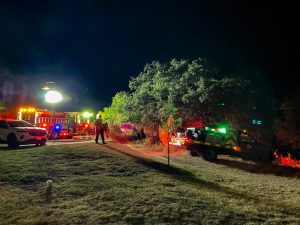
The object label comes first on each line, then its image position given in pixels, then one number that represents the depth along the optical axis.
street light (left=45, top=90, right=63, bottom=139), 15.82
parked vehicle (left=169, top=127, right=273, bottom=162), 12.66
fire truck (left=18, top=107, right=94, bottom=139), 20.56
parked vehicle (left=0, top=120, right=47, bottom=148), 12.44
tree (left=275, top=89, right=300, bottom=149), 17.48
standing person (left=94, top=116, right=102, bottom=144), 12.37
